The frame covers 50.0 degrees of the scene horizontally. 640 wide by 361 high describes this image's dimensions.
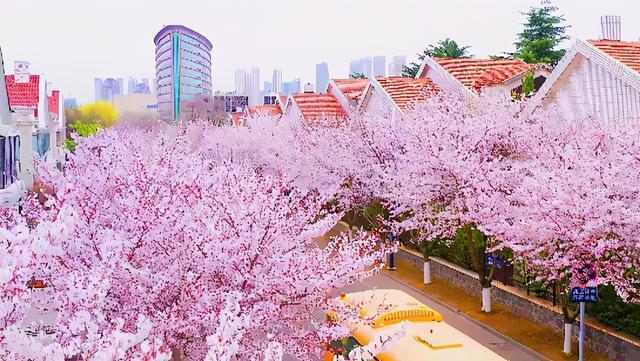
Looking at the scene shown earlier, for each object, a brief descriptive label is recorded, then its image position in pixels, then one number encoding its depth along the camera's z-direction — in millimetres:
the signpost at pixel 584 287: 15711
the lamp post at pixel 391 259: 30328
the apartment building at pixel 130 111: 129488
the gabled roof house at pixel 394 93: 38844
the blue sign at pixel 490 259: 22491
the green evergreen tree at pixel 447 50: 66812
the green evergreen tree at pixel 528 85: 31000
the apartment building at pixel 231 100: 134500
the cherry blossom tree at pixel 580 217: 15312
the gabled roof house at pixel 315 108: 51562
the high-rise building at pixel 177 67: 177125
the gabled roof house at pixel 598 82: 23250
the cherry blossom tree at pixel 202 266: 10180
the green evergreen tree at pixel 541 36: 58688
